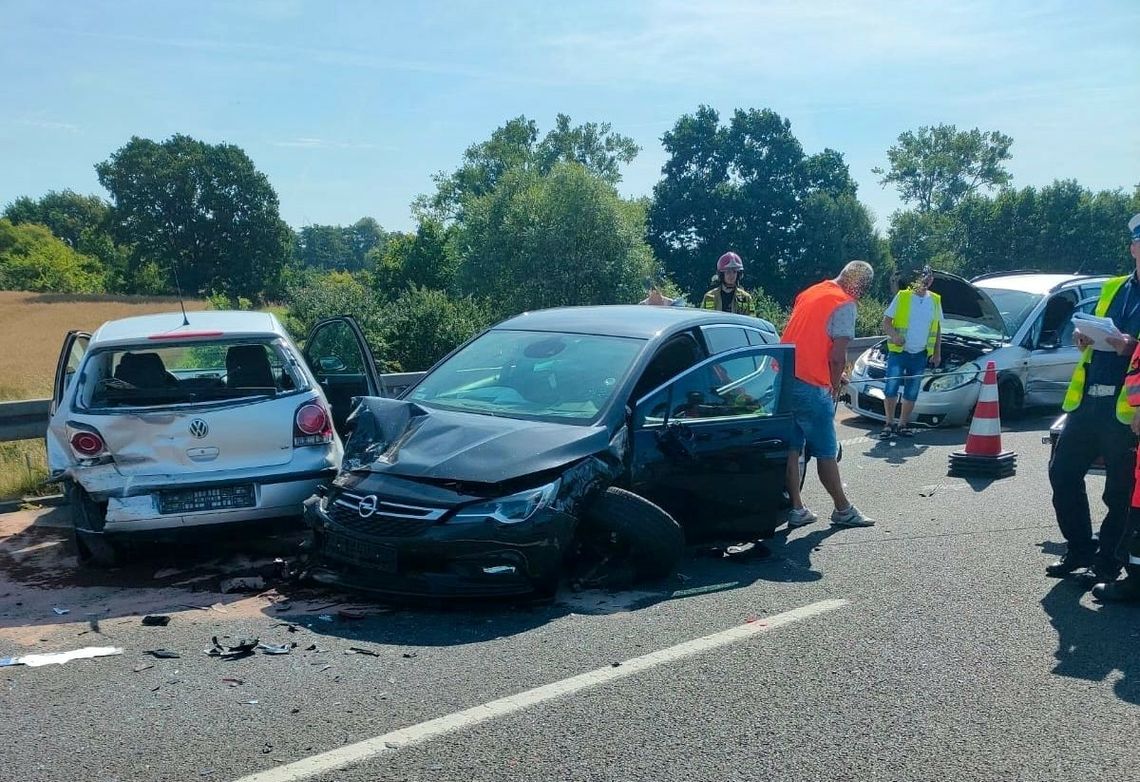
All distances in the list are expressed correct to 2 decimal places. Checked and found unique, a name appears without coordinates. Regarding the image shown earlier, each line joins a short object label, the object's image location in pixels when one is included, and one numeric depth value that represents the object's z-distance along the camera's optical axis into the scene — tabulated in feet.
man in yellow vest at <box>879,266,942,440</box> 37.68
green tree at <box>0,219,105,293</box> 231.91
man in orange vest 24.09
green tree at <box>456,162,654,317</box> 120.37
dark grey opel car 17.11
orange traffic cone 29.84
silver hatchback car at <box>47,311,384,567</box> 20.42
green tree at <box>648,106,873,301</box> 208.23
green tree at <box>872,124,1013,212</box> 274.57
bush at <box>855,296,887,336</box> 85.81
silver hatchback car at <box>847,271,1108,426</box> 39.83
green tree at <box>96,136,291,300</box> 247.70
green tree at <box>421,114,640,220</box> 232.94
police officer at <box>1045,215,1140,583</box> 18.12
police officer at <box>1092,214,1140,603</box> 17.10
